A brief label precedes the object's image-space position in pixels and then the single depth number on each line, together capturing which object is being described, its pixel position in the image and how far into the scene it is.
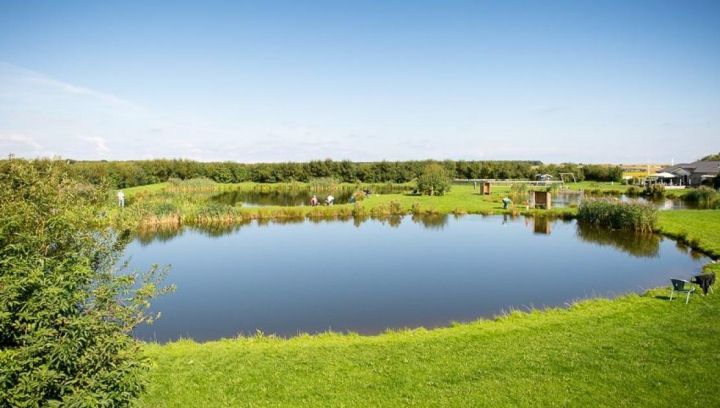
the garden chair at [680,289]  14.00
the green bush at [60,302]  5.26
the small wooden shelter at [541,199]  39.74
